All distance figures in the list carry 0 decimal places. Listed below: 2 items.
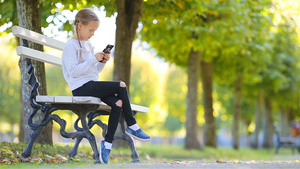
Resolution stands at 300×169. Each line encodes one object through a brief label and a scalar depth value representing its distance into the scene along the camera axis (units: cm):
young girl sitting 568
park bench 563
